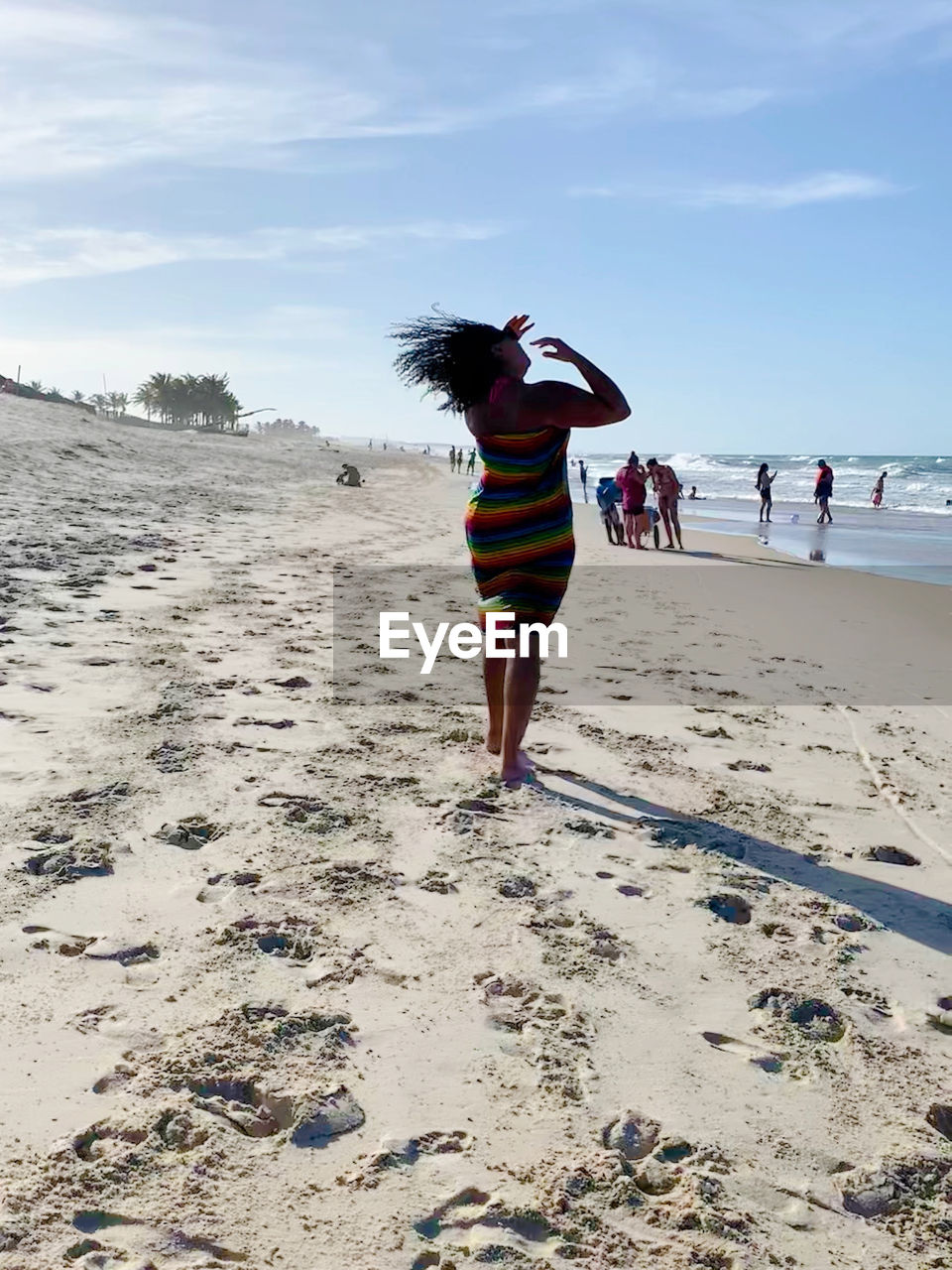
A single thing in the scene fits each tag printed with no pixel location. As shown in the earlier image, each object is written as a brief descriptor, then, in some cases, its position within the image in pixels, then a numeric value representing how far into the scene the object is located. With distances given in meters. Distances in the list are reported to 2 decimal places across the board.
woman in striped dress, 3.54
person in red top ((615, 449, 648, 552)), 13.54
